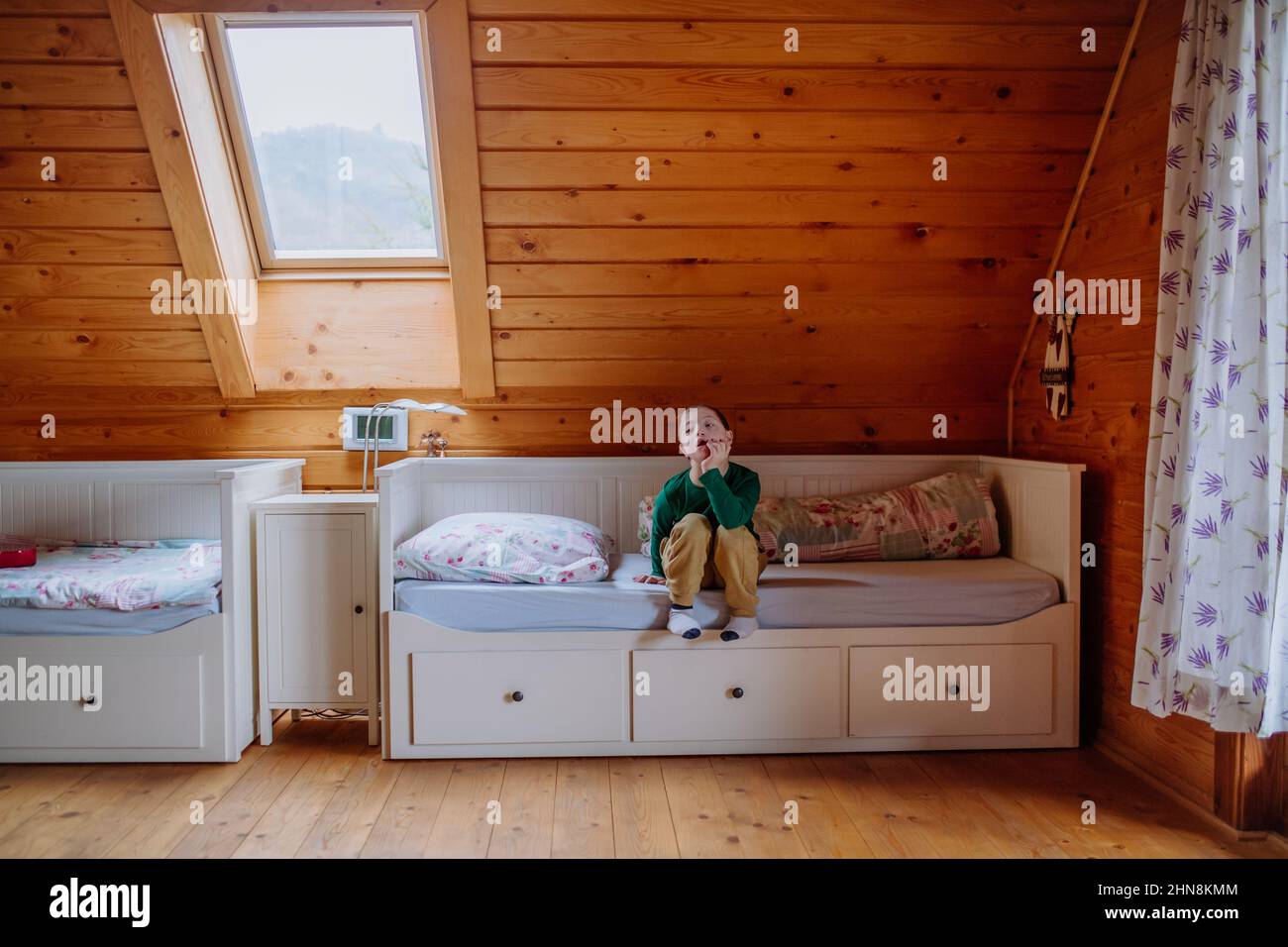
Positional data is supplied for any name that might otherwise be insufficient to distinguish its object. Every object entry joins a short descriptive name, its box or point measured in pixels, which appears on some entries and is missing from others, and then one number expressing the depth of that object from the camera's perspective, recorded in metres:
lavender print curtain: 1.99
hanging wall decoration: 2.96
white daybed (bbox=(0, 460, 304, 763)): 2.59
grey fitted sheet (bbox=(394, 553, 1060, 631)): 2.63
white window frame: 2.80
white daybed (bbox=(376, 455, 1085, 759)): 2.63
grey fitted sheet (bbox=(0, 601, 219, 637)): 2.58
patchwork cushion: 3.05
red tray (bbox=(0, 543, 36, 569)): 2.86
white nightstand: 2.75
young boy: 2.57
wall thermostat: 3.30
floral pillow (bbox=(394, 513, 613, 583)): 2.67
